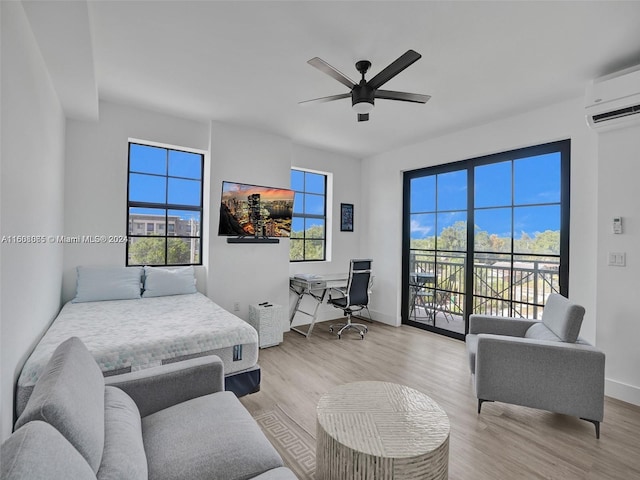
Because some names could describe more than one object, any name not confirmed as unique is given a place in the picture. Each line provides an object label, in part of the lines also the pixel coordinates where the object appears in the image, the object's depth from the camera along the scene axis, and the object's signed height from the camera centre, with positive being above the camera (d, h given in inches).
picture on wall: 212.2 +16.5
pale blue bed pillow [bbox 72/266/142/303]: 127.4 -19.3
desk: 172.9 -24.8
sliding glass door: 136.4 +3.8
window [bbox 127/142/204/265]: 150.3 +15.6
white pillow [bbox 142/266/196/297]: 139.6 -19.5
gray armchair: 85.5 -34.9
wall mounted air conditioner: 98.0 +46.6
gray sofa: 34.7 -30.4
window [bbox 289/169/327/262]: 198.2 +15.5
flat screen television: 154.6 +15.0
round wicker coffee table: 52.3 -34.6
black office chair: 170.9 -26.8
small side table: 151.7 -39.9
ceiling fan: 86.4 +45.7
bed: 80.4 -27.9
